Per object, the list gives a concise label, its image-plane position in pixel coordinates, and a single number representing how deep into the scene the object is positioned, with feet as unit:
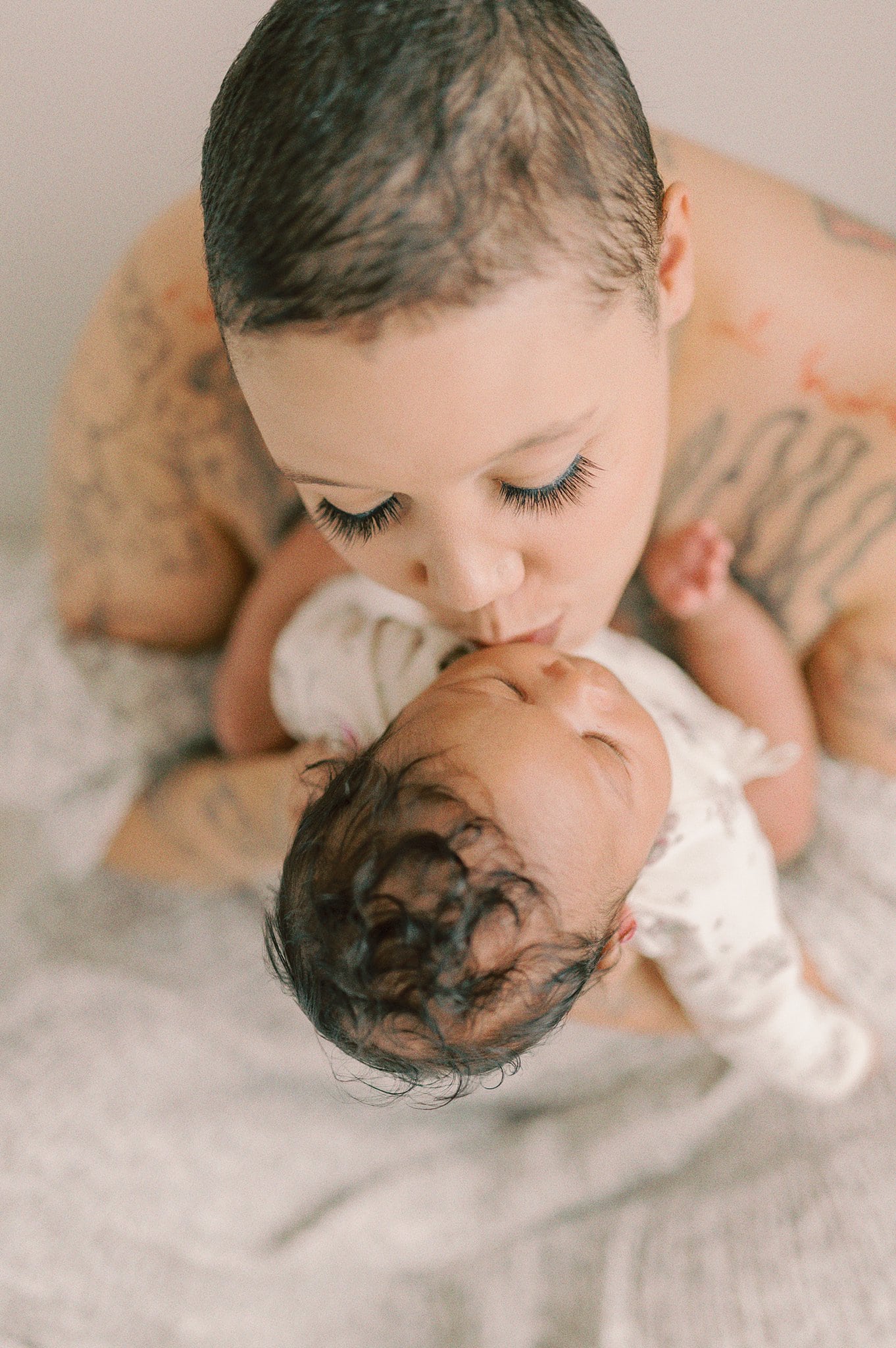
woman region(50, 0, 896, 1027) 1.76
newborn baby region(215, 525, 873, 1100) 2.11
